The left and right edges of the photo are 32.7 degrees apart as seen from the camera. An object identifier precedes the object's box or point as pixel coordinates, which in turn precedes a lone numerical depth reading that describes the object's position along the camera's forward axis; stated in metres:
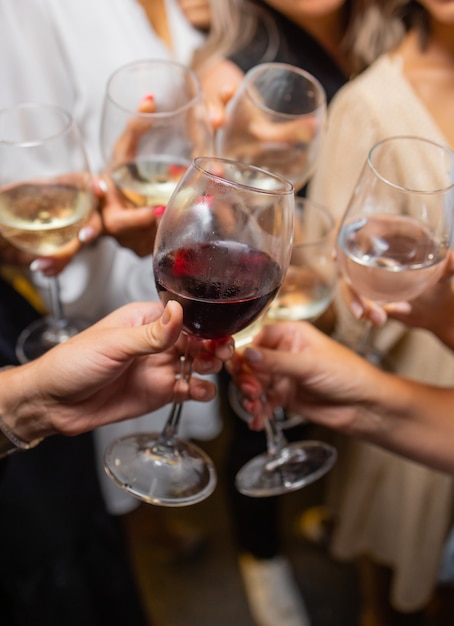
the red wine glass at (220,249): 0.78
